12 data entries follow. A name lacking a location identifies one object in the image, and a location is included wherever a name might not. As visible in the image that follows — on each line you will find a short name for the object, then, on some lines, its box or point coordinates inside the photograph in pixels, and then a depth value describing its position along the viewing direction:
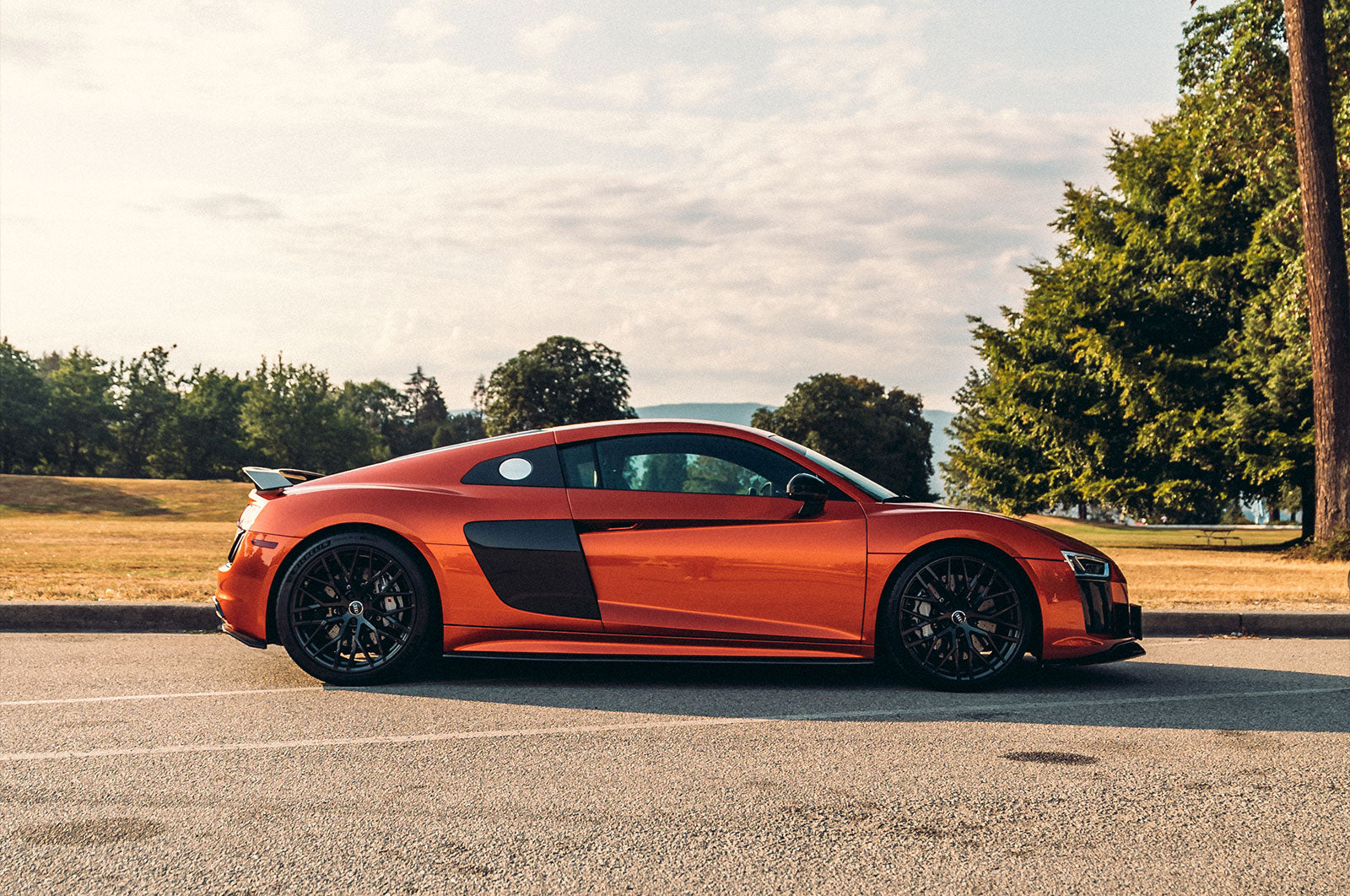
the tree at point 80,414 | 70.75
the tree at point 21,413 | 68.06
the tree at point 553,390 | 71.56
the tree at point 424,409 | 134.85
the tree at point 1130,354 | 25.92
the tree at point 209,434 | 76.38
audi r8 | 5.64
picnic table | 33.11
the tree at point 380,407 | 128.12
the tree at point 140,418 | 75.12
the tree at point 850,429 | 76.50
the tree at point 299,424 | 69.62
